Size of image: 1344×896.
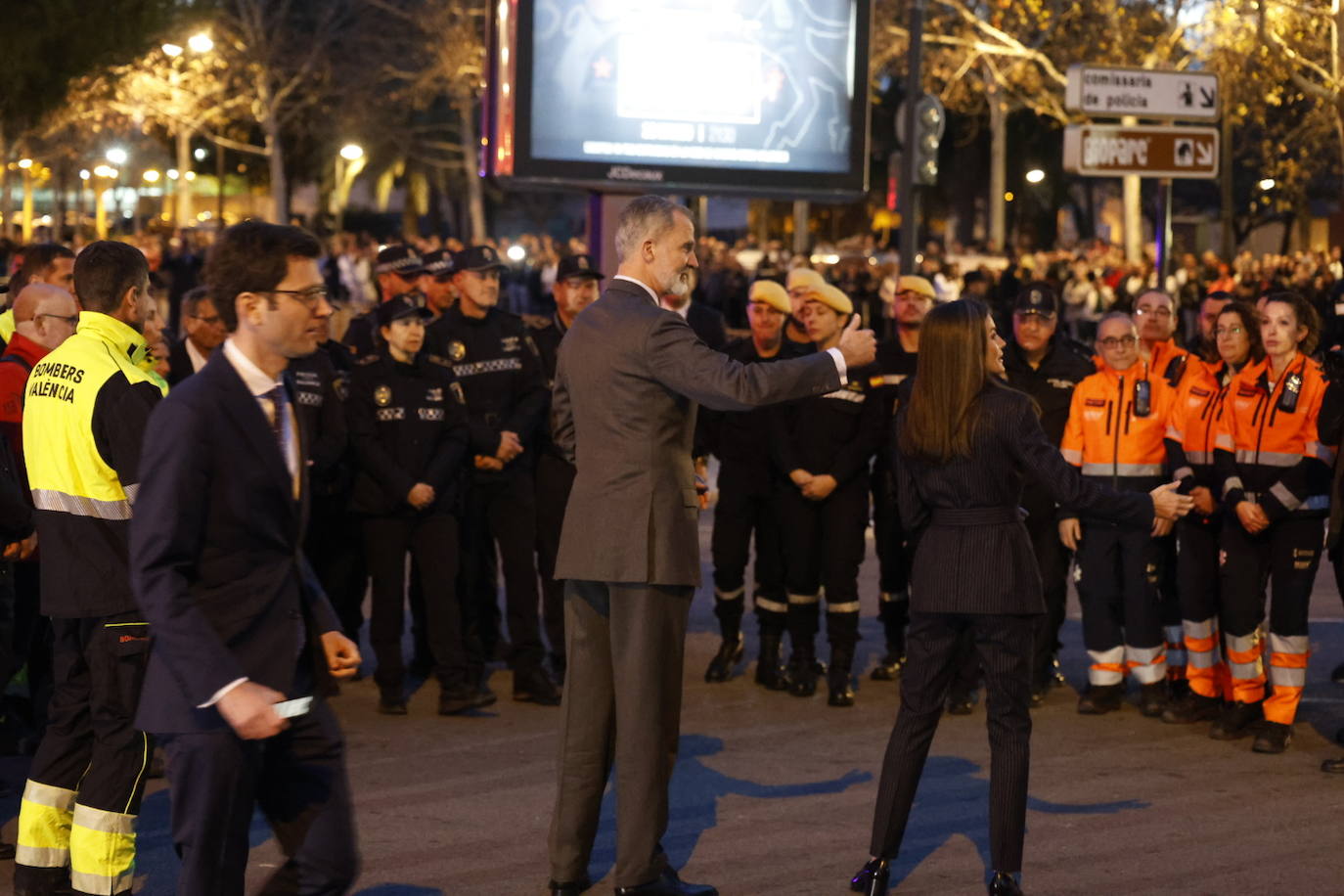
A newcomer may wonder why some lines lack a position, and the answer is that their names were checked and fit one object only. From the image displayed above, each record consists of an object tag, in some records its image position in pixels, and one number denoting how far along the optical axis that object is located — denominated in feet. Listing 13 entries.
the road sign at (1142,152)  41.96
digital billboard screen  42.52
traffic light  73.00
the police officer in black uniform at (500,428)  31.30
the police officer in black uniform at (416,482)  30.09
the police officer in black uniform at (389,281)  35.19
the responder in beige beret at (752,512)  31.86
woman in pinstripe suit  20.04
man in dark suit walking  13.79
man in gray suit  19.43
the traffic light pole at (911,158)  72.90
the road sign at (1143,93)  42.39
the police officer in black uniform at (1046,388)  31.27
